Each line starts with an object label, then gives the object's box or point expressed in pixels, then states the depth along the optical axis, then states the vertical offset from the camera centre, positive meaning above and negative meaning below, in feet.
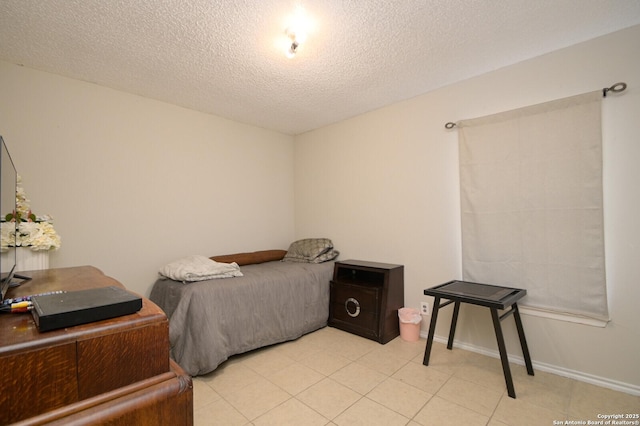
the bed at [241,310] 7.16 -2.62
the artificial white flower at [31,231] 5.26 -0.23
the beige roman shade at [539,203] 6.48 +0.21
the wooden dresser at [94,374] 1.80 -1.07
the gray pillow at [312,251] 11.10 -1.43
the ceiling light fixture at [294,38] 6.02 +3.72
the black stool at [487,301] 6.21 -1.96
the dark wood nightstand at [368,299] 8.96 -2.71
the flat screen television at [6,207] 3.02 +0.15
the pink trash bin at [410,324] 8.93 -3.36
